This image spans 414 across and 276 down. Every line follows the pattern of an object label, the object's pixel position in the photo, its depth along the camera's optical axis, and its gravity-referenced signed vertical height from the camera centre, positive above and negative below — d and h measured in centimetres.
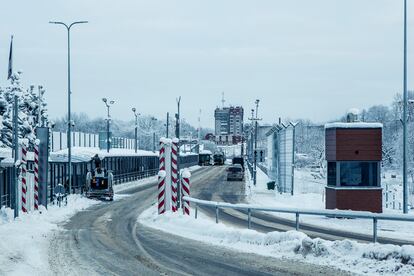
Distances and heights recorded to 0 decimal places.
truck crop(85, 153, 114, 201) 4034 -318
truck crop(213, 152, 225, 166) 14184 -517
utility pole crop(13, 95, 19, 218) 2468 -89
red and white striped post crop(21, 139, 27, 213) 2669 -207
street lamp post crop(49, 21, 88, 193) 4053 +24
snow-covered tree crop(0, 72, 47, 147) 6462 +280
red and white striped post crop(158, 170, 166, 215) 2616 -242
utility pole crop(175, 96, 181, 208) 2958 -281
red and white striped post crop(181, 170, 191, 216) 2542 -221
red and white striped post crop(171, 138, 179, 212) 2652 -172
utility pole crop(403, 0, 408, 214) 2840 +1
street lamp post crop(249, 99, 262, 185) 5933 -277
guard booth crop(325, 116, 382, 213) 2936 -141
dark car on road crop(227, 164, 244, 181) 6850 -416
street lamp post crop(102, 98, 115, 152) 6695 +364
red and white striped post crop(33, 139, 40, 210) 2877 -191
